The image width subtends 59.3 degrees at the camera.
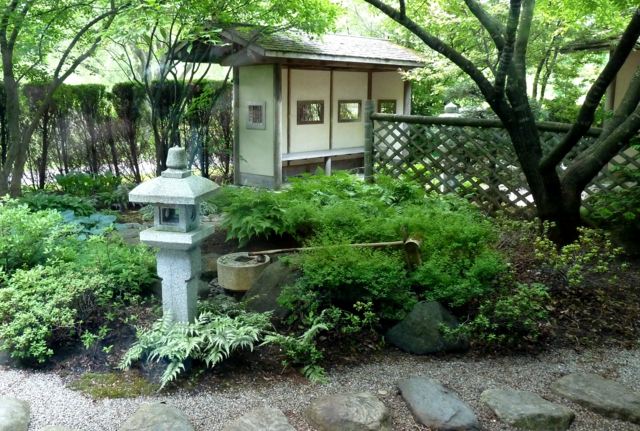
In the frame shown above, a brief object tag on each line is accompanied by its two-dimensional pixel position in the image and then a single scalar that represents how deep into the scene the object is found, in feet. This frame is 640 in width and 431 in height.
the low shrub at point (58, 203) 23.41
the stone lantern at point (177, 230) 10.96
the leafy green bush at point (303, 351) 11.09
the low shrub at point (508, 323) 12.14
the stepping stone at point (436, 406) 9.40
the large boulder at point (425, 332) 12.09
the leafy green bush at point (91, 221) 20.43
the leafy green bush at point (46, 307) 11.37
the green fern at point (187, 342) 10.66
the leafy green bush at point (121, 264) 13.50
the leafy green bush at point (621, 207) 17.49
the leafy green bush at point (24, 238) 14.11
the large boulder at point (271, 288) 13.21
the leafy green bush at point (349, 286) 12.47
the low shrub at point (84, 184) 29.35
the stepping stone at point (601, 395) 9.86
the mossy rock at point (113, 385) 10.42
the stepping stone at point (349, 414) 9.27
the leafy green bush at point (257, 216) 16.16
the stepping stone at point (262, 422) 9.25
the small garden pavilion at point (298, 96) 34.71
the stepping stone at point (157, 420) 9.21
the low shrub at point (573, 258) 13.97
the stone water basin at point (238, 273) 14.58
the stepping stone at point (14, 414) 9.32
